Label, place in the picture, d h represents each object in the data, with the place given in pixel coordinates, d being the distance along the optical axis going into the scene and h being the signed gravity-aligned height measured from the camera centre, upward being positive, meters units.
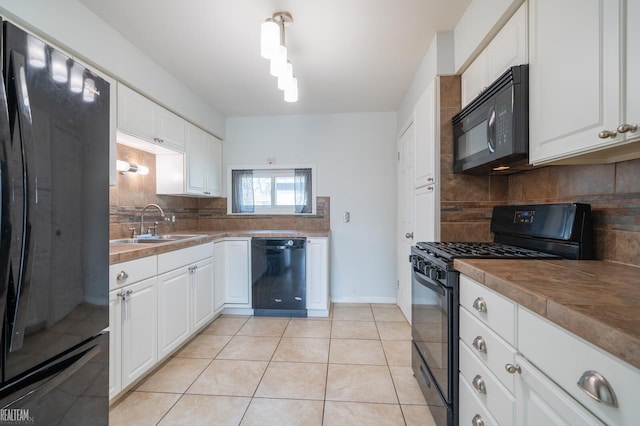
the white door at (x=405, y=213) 2.69 -0.02
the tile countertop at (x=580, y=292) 0.54 -0.23
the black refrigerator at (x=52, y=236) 0.78 -0.09
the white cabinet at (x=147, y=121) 1.98 +0.77
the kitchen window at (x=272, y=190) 3.58 +0.29
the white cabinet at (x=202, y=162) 2.87 +0.58
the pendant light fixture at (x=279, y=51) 1.54 +0.99
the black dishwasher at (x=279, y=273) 3.00 -0.69
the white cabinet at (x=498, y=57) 1.32 +0.89
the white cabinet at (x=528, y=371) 0.55 -0.44
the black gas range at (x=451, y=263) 1.25 -0.28
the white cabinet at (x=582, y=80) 0.83 +0.47
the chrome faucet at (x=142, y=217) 2.52 -0.06
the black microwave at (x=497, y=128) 1.27 +0.46
